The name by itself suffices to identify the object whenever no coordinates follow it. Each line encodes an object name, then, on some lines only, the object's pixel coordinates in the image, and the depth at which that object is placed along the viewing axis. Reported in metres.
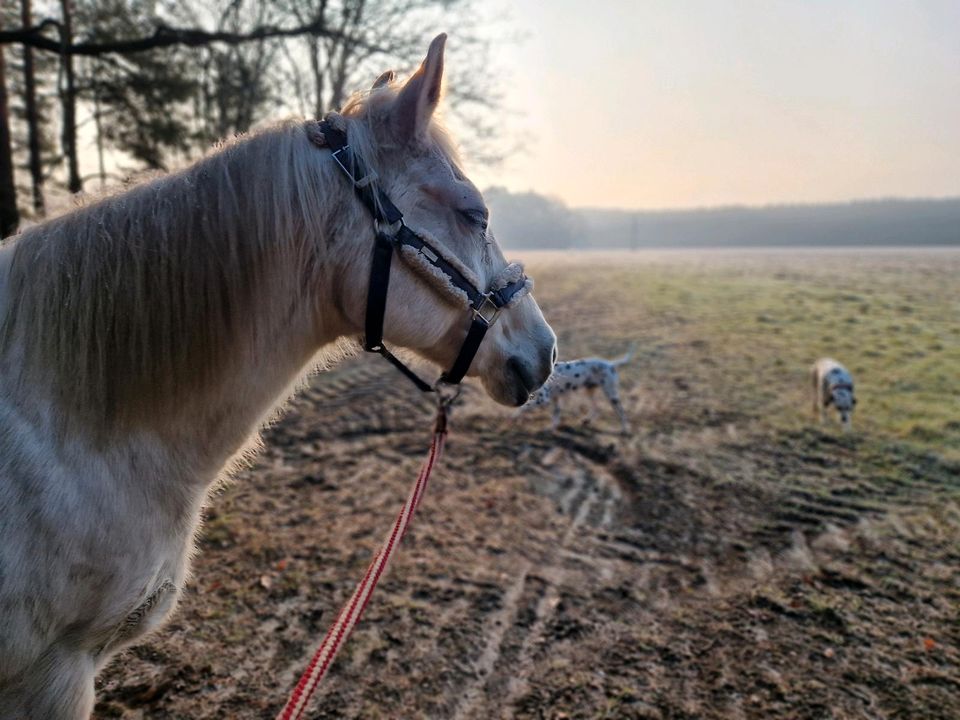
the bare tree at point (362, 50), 14.28
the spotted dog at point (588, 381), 7.16
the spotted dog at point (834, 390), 6.97
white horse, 1.41
